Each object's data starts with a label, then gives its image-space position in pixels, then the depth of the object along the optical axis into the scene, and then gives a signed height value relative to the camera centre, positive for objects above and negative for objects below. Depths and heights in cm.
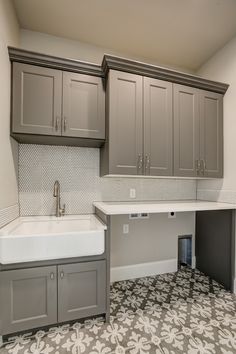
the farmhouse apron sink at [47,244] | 137 -50
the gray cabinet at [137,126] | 189 +56
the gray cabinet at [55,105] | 176 +73
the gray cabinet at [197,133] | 217 +56
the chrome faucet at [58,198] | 201 -22
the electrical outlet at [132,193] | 246 -19
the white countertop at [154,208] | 165 -28
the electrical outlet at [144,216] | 250 -49
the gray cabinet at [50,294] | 142 -93
